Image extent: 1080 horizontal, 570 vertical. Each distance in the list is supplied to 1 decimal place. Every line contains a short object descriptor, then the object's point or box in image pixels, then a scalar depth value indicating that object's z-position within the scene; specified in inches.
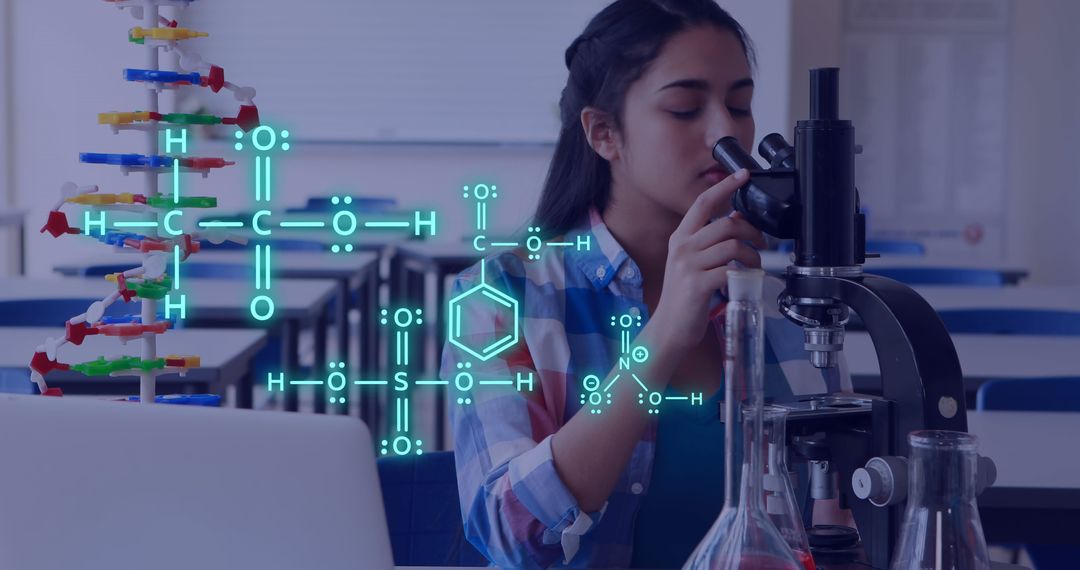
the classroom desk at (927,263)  151.9
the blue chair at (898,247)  193.2
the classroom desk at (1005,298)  118.3
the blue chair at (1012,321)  109.6
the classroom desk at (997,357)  84.7
